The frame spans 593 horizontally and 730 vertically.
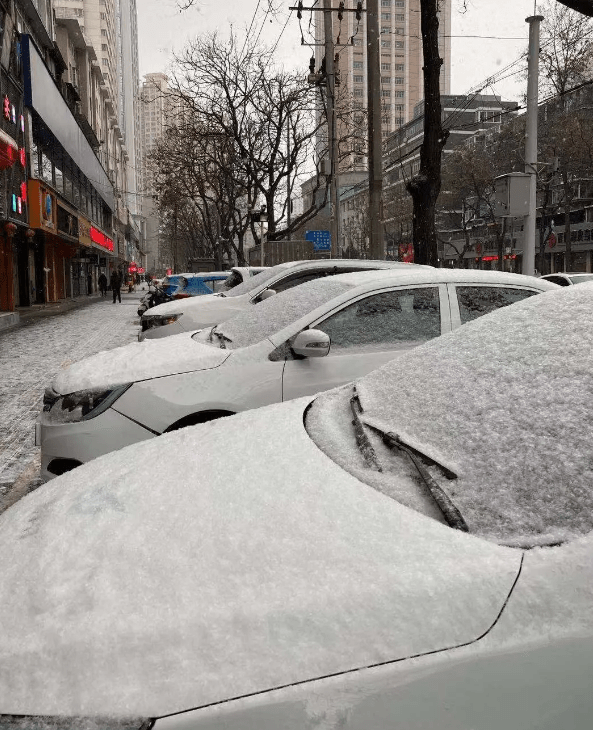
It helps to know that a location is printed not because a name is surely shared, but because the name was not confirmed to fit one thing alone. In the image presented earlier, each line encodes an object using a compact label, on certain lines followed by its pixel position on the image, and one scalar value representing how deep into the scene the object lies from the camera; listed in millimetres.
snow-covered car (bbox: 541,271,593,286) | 16428
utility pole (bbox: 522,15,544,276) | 13516
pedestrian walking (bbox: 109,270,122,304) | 39438
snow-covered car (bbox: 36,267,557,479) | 4477
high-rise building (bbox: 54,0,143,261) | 85312
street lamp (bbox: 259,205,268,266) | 28806
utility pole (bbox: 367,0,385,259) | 13633
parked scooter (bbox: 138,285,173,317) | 20866
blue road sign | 31538
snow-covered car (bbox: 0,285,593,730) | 1349
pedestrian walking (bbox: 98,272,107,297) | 49750
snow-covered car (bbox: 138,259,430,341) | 9375
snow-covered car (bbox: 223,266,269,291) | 13039
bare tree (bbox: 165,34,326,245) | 27484
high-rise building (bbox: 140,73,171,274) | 171675
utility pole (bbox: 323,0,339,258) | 19266
